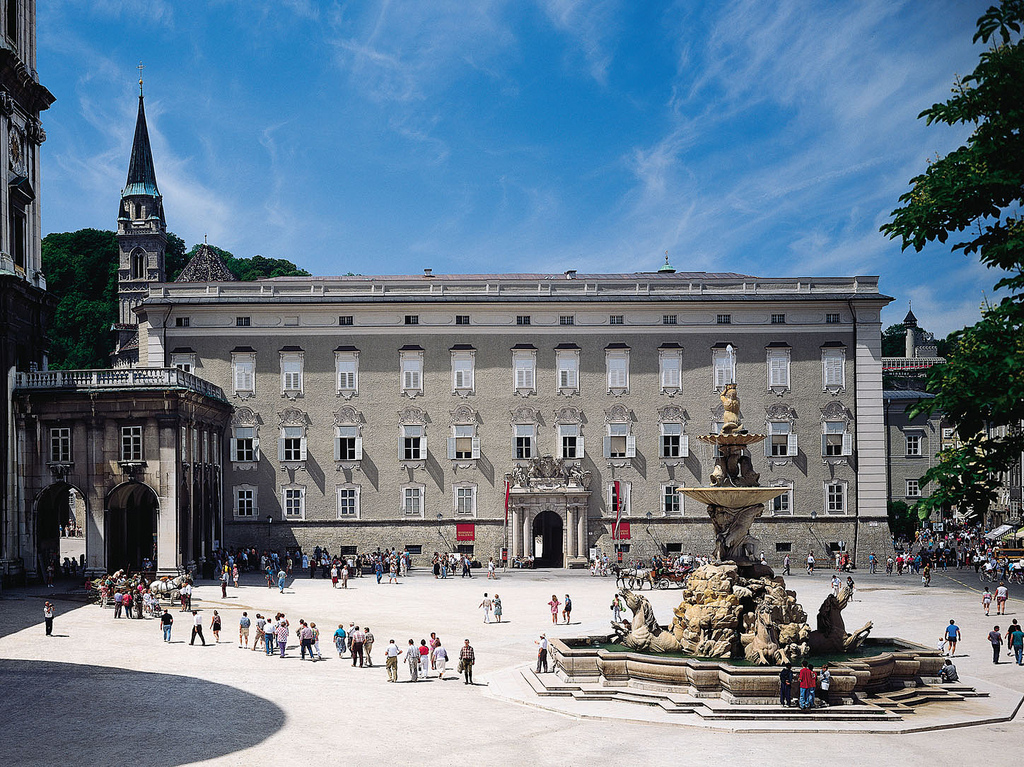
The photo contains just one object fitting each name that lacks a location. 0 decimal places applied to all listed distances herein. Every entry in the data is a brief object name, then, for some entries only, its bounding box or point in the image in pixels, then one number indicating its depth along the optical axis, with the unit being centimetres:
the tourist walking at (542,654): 2778
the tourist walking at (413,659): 2778
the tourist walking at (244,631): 3322
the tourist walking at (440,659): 2884
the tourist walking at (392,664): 2778
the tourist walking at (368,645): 3017
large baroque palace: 6006
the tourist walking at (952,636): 3091
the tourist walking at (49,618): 3394
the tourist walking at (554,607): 3697
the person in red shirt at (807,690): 2333
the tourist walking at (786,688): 2364
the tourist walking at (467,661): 2712
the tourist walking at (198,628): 3334
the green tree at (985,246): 1407
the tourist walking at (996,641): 3048
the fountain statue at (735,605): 2633
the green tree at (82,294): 11469
